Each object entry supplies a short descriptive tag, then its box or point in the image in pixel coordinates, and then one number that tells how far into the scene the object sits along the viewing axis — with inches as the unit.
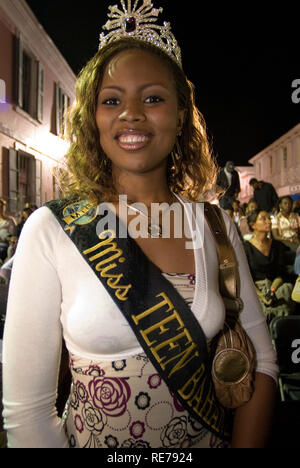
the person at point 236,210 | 288.9
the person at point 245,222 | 196.8
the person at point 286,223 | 224.2
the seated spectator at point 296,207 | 265.4
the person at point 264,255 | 168.1
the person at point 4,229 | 223.3
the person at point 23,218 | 235.2
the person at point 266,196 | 267.8
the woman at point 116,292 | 35.0
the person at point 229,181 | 290.8
